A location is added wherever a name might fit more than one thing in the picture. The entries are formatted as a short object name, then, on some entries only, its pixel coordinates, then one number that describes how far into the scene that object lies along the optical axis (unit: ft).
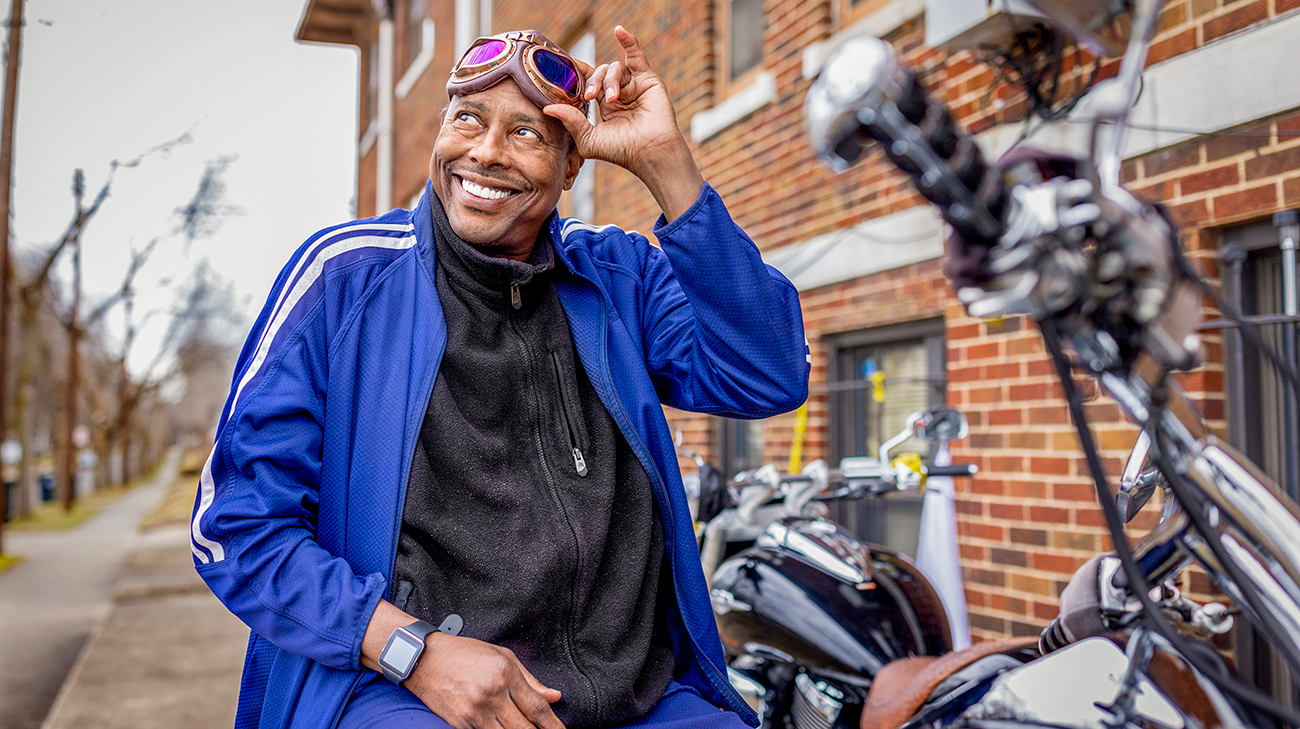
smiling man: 4.81
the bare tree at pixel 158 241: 68.85
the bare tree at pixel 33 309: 55.57
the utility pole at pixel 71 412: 70.95
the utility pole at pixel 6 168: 43.21
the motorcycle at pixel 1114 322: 2.48
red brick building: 9.70
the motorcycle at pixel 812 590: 6.91
